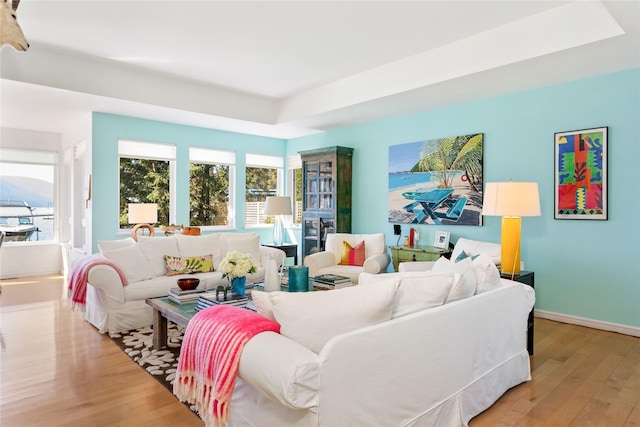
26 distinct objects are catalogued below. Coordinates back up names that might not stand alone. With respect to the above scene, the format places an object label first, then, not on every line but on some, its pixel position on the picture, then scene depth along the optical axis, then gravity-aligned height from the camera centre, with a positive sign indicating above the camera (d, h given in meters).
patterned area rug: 2.85 -1.15
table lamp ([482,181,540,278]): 3.29 +0.03
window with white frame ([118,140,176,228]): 6.03 +0.55
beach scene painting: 4.86 +0.41
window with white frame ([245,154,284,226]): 7.36 +0.55
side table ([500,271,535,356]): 3.19 -0.56
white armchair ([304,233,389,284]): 4.85 -0.58
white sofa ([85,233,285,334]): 3.75 -0.68
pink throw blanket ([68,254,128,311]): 3.81 -0.65
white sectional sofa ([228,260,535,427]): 1.53 -0.63
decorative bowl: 3.48 -0.63
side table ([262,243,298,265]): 6.54 -0.62
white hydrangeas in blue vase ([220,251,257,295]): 3.16 -0.45
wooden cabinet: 6.17 +0.28
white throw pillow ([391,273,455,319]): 2.02 -0.42
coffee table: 2.90 -0.77
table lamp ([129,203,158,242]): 5.11 -0.02
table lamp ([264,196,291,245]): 6.37 +0.10
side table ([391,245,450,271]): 4.74 -0.50
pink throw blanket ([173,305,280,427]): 1.72 -0.67
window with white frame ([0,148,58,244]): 6.84 +0.28
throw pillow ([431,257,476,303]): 2.23 -0.39
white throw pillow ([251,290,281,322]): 1.84 -0.43
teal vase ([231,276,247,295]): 3.25 -0.60
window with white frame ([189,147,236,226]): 6.70 +0.43
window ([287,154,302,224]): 7.54 +0.56
